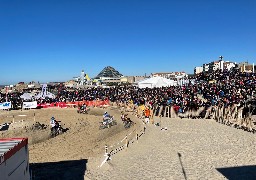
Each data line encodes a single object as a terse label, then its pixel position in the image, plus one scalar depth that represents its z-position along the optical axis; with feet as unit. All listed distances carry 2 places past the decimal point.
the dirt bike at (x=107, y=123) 52.15
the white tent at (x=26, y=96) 90.69
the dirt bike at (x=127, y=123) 51.89
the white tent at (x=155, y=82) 84.84
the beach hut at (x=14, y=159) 18.71
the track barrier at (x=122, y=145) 32.07
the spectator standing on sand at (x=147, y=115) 55.16
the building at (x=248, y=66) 162.91
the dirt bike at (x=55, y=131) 47.64
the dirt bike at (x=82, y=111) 75.63
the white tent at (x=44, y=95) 88.57
